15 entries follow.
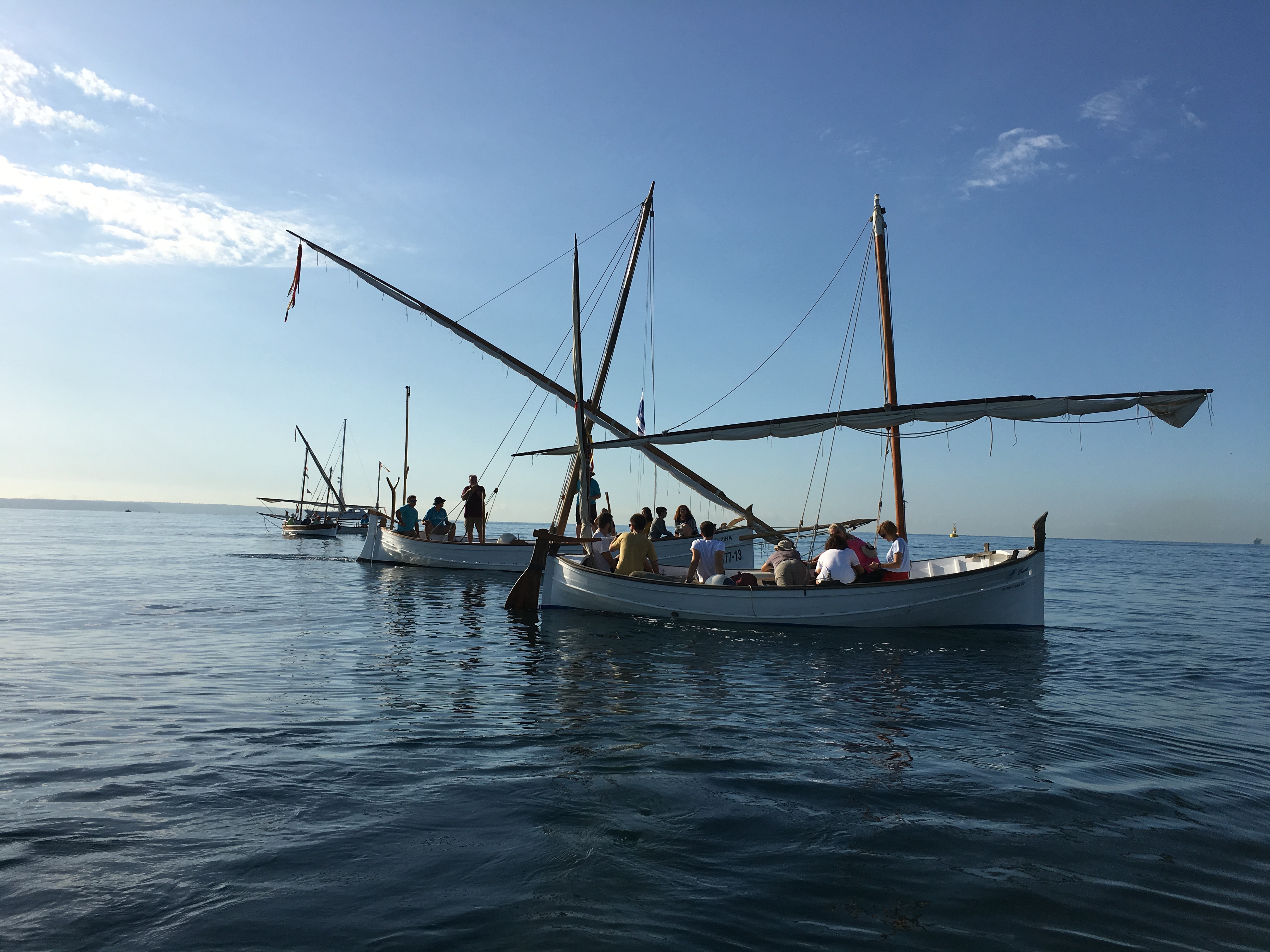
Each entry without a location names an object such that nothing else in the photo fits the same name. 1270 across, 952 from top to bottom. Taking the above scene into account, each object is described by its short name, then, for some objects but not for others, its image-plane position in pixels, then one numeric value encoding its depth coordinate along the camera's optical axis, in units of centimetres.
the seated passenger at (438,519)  3195
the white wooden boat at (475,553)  2434
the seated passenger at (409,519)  3234
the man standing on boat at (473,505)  2973
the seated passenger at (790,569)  1430
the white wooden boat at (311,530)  6831
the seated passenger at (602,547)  1719
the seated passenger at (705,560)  1561
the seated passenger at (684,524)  2491
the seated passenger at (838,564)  1412
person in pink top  1424
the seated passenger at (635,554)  1585
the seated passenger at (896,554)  1504
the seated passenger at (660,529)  2525
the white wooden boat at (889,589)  1411
